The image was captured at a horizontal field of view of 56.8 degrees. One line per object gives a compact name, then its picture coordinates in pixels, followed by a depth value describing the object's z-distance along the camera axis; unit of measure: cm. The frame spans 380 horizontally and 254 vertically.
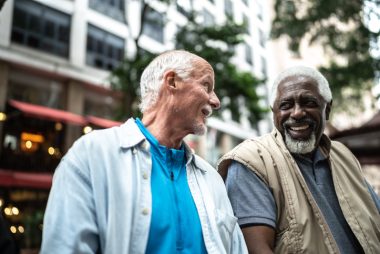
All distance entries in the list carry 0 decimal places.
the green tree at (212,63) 1141
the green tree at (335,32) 874
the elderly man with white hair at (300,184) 185
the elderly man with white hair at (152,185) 140
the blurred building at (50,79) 1191
